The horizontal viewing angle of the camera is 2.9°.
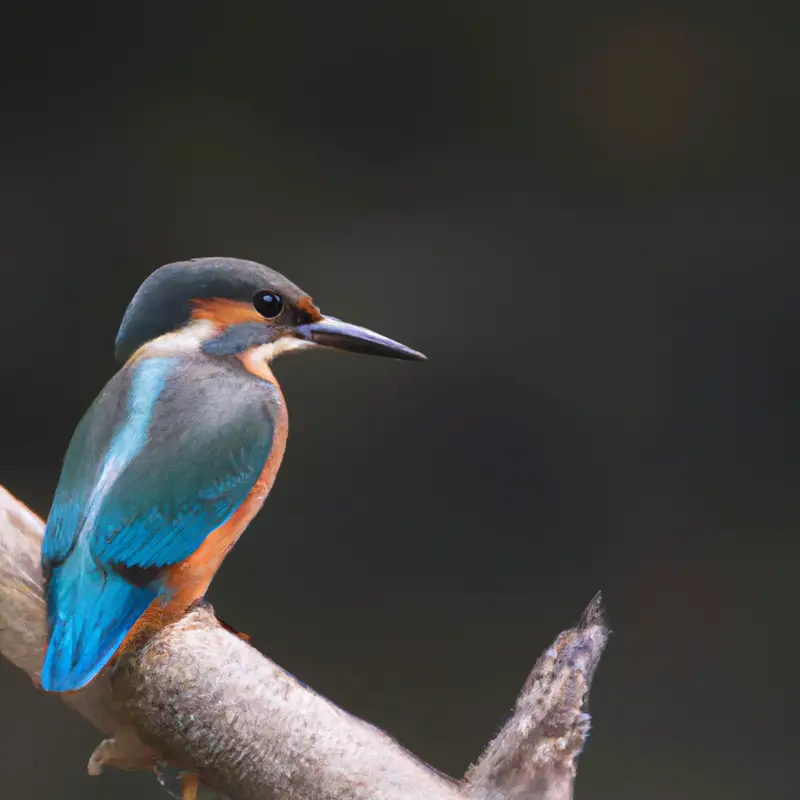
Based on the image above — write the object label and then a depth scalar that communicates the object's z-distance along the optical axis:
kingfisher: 4.38
